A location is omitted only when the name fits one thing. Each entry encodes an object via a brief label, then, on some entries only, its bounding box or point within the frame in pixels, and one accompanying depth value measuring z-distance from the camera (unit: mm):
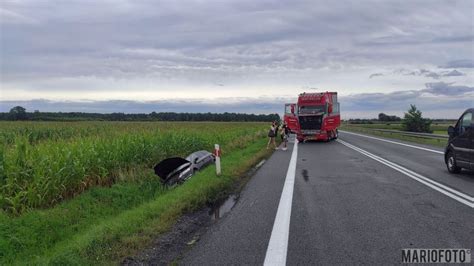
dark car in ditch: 13602
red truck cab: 32906
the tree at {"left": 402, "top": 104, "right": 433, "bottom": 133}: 83938
